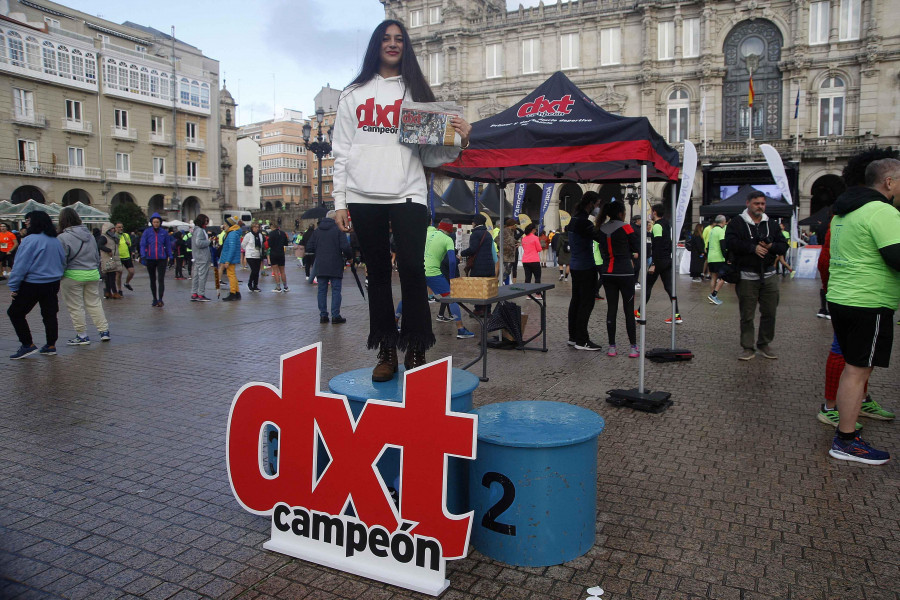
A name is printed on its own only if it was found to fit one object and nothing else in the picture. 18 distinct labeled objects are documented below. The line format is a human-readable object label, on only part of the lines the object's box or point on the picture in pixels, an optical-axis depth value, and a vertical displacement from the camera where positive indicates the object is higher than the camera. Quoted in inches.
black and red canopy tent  227.3 +38.0
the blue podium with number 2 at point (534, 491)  108.2 -44.7
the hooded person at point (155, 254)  540.1 -14.1
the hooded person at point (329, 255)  446.5 -13.0
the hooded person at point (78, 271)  338.3 -18.1
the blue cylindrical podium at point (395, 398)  117.0 -32.3
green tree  1584.6 +54.7
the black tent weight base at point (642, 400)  208.8 -55.1
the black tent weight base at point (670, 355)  293.1 -55.3
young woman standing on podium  144.5 +13.3
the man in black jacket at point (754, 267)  301.8 -15.4
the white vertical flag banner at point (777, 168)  362.6 +40.3
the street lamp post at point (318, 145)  893.8 +131.3
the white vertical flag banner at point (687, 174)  270.2 +26.0
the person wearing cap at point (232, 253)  579.8 -14.5
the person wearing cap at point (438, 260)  370.3 -13.8
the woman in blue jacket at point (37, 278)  308.0 -19.8
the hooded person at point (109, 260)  573.6 -20.5
